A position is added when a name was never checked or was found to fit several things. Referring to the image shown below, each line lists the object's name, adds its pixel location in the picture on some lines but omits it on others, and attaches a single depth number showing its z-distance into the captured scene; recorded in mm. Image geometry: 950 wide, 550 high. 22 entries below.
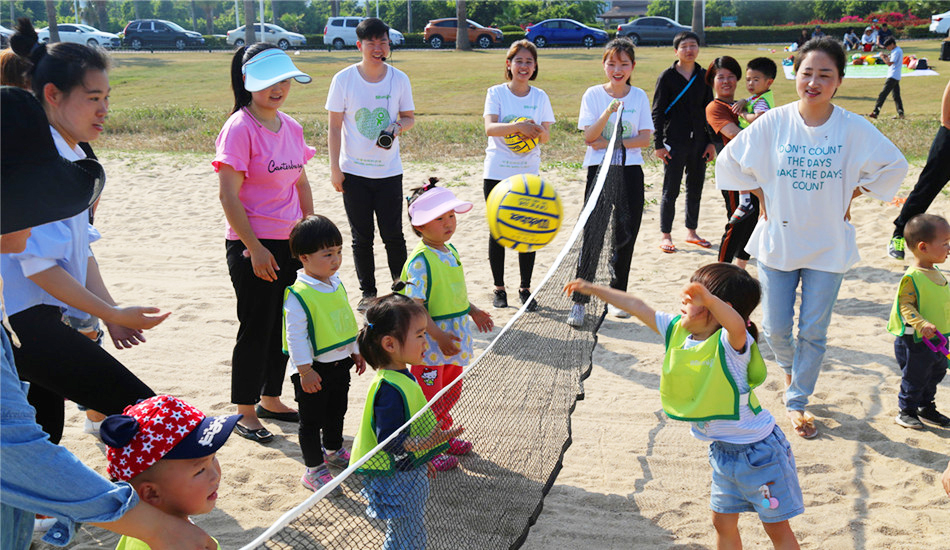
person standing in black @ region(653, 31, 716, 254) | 8859
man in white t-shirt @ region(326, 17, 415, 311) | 6945
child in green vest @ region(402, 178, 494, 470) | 4594
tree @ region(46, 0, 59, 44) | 40688
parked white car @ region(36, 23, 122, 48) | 45031
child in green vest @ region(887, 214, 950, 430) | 5035
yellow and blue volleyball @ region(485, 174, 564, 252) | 5230
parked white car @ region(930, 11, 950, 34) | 40062
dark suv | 47062
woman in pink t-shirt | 4734
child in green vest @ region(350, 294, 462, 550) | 3182
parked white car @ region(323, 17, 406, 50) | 46375
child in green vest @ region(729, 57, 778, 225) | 7777
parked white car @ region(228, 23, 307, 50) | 47531
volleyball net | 3324
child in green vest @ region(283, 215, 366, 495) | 4316
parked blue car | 43891
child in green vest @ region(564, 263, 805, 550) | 3416
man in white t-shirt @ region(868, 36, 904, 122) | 18453
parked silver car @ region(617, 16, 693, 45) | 44344
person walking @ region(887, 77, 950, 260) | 7746
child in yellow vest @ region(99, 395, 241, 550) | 2273
